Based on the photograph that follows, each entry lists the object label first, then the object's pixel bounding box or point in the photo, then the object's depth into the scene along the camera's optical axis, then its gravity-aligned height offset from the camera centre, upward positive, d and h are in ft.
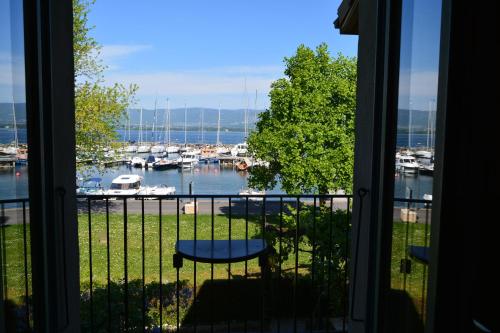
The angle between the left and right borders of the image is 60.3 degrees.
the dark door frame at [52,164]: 5.74 -0.56
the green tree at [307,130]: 44.32 -0.09
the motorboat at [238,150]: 109.39 -5.70
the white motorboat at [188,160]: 104.88 -7.94
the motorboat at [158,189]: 79.71 -11.81
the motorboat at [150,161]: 102.42 -8.15
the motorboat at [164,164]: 103.24 -9.03
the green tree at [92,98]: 39.47 +2.73
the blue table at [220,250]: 6.98 -2.11
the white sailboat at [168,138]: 92.32 -2.59
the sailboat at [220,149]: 116.60 -5.81
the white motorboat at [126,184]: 79.82 -10.72
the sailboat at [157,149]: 107.34 -5.50
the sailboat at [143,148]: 96.71 -4.99
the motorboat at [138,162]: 95.50 -7.96
